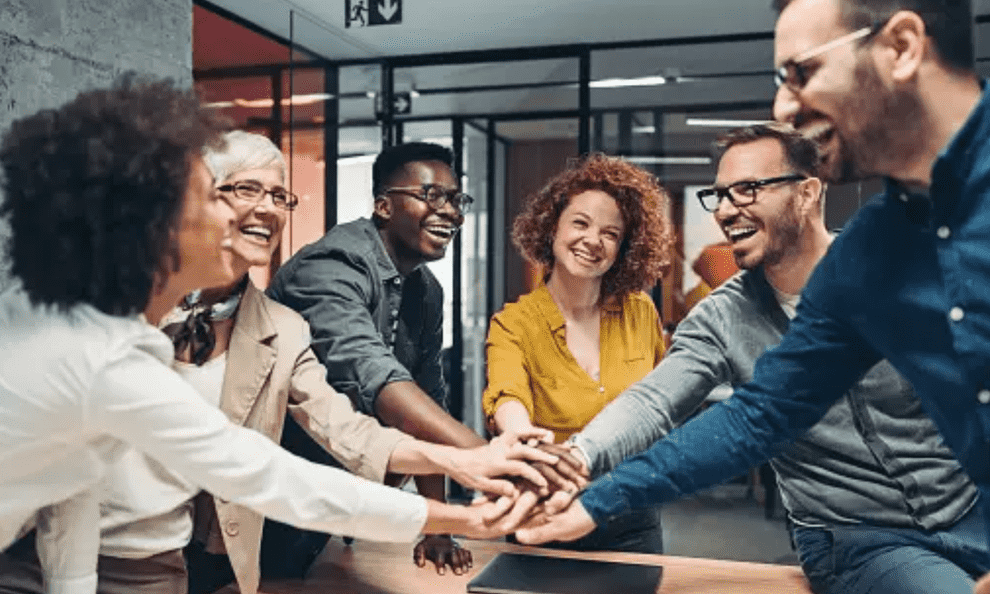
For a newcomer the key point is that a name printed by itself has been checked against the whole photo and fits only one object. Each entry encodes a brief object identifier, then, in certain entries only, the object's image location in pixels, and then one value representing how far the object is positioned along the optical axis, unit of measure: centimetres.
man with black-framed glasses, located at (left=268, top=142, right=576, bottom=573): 217
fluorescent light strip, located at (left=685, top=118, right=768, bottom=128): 429
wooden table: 195
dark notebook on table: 188
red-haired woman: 251
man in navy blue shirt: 121
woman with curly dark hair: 128
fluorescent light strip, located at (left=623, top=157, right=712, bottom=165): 411
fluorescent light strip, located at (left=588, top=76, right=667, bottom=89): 461
